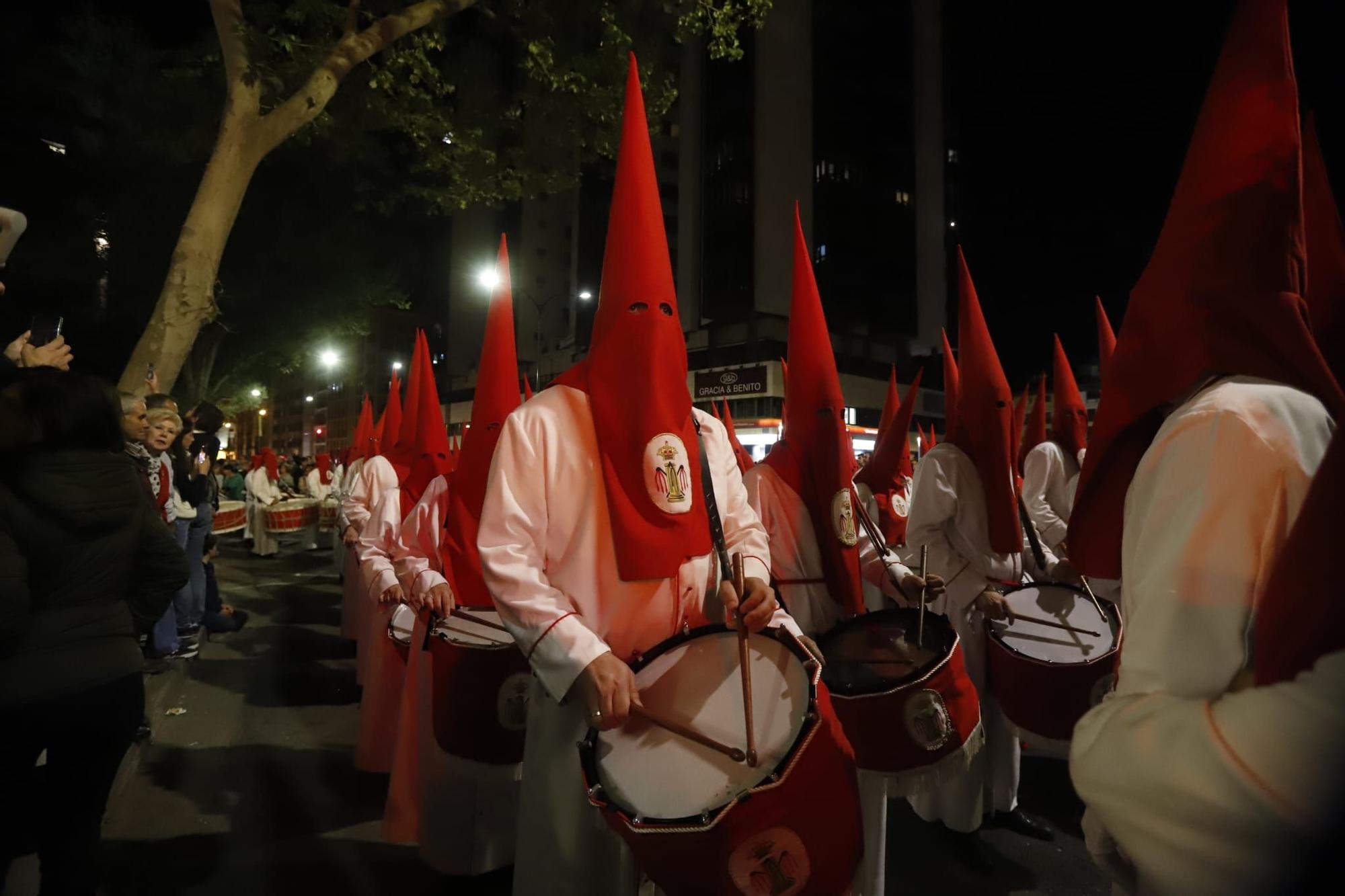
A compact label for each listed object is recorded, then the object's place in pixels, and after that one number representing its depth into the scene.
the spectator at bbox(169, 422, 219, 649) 6.79
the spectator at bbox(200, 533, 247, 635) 8.02
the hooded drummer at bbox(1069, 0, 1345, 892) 0.95
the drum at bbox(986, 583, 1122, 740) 3.06
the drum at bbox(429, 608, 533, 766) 2.87
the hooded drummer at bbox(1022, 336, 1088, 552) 5.82
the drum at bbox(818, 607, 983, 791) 2.54
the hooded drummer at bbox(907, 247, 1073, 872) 3.87
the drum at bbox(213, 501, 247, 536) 11.88
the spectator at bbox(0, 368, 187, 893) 2.20
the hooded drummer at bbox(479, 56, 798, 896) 2.02
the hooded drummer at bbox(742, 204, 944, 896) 3.42
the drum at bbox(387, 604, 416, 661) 3.89
